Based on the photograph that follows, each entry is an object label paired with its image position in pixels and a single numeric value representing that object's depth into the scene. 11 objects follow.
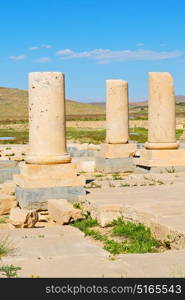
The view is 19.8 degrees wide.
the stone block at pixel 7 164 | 18.03
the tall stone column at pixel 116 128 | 18.22
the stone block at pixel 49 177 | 11.46
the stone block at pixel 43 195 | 11.25
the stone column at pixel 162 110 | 16.05
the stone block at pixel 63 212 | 9.85
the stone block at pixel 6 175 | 16.12
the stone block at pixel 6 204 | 11.27
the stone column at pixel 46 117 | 11.62
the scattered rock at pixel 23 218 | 9.73
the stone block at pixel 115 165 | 17.95
